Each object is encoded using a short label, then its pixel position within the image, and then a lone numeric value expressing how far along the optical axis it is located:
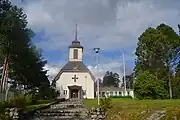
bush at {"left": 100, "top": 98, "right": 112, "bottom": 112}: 15.56
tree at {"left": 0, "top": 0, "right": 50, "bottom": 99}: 25.84
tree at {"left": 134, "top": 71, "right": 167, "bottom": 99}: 30.50
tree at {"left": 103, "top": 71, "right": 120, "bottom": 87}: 145.62
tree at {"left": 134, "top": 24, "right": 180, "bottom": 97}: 42.16
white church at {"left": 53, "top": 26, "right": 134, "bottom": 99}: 62.84
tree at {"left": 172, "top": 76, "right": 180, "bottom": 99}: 43.87
